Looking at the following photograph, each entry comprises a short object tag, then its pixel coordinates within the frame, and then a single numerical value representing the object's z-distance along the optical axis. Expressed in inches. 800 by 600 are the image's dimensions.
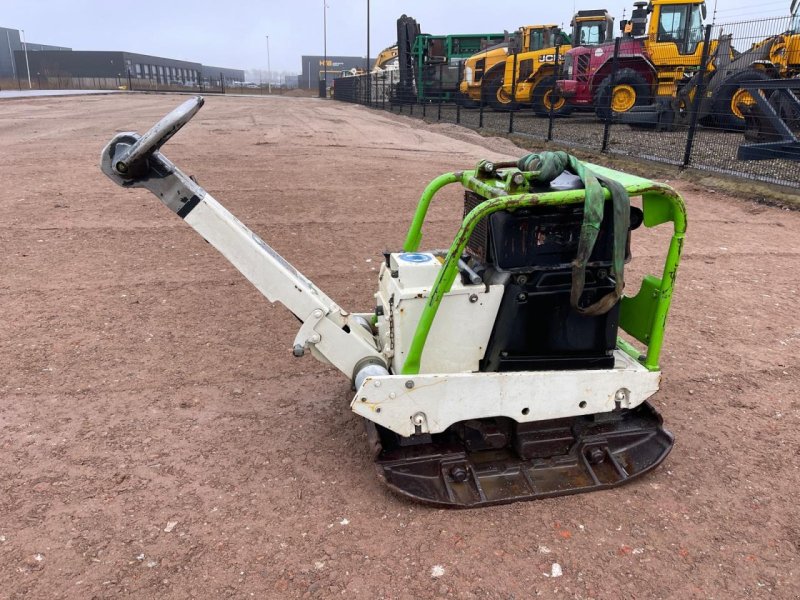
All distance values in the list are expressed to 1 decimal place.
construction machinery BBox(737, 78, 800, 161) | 396.5
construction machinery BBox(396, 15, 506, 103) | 1080.8
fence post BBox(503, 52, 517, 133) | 629.9
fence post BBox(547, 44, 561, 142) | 571.9
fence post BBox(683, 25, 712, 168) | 406.9
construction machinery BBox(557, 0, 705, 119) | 649.0
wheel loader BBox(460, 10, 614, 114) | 794.8
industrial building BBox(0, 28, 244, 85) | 2797.7
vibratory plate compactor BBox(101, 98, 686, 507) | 102.6
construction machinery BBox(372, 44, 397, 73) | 1504.9
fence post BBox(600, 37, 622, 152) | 482.3
